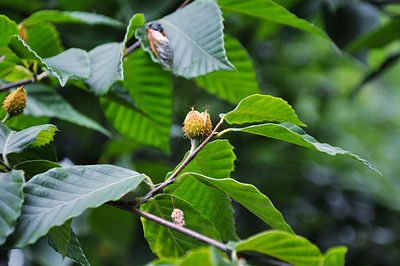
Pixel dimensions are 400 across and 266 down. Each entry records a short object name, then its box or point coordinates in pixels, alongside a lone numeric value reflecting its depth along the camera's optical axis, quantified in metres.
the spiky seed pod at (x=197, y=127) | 0.90
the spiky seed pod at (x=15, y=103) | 0.92
